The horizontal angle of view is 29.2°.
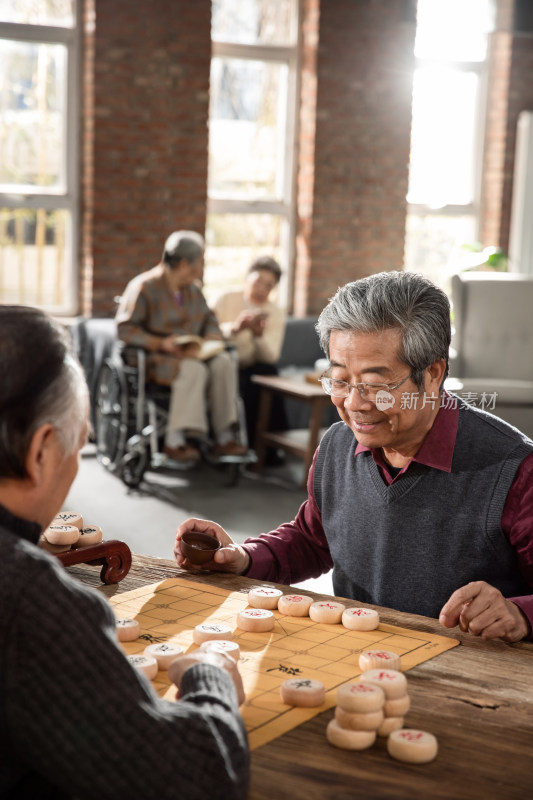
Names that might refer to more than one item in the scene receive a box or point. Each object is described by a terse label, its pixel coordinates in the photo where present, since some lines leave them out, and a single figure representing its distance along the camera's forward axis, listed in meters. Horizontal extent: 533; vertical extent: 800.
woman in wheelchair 5.77
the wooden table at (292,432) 5.75
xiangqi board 1.29
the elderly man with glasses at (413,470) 1.80
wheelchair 5.71
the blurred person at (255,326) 6.34
